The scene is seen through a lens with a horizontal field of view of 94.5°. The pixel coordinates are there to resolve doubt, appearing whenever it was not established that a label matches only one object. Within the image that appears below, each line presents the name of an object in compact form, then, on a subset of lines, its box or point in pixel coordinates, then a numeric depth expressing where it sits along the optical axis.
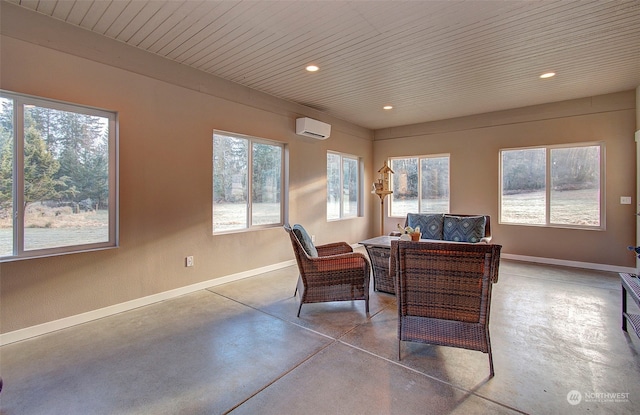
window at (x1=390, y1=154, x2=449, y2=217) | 6.47
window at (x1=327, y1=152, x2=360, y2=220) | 6.24
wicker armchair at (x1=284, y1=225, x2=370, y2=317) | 3.01
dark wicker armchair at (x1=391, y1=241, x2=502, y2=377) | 2.03
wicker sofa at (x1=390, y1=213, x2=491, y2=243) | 4.62
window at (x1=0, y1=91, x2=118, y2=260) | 2.56
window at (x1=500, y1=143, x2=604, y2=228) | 4.95
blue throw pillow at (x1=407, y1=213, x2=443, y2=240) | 4.95
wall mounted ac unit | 5.11
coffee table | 3.66
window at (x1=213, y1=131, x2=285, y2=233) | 4.22
